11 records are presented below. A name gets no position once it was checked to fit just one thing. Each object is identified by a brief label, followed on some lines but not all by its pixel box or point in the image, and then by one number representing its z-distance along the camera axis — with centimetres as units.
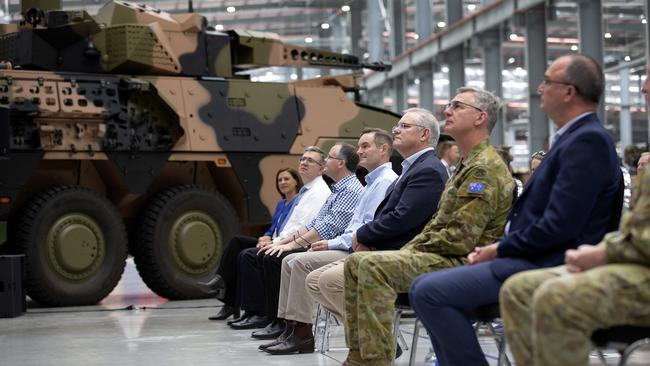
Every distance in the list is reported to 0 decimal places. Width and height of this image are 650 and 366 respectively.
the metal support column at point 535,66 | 1881
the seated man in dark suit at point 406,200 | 636
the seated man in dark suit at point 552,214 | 459
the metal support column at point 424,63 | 2491
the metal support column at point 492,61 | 2095
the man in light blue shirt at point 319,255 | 723
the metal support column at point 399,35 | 2730
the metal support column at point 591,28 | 1684
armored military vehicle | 1163
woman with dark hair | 930
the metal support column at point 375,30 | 2830
